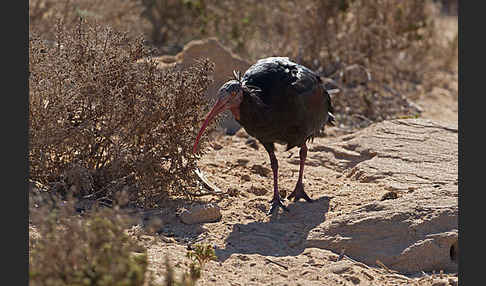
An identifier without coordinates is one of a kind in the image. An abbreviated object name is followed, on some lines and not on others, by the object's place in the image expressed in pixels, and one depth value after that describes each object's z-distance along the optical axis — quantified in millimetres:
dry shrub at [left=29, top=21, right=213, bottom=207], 10695
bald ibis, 11094
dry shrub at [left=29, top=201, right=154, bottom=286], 6660
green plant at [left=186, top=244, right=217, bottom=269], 9315
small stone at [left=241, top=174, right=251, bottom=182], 13282
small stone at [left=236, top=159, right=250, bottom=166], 14028
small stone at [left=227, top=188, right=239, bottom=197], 12320
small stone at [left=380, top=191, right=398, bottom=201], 11477
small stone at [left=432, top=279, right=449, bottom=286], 9336
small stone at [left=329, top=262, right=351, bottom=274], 9574
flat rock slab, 9930
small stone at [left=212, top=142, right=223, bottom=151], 14856
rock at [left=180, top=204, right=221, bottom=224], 10969
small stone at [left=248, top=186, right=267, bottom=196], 12742
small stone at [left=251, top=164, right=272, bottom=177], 13680
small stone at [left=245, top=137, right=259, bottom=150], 15141
